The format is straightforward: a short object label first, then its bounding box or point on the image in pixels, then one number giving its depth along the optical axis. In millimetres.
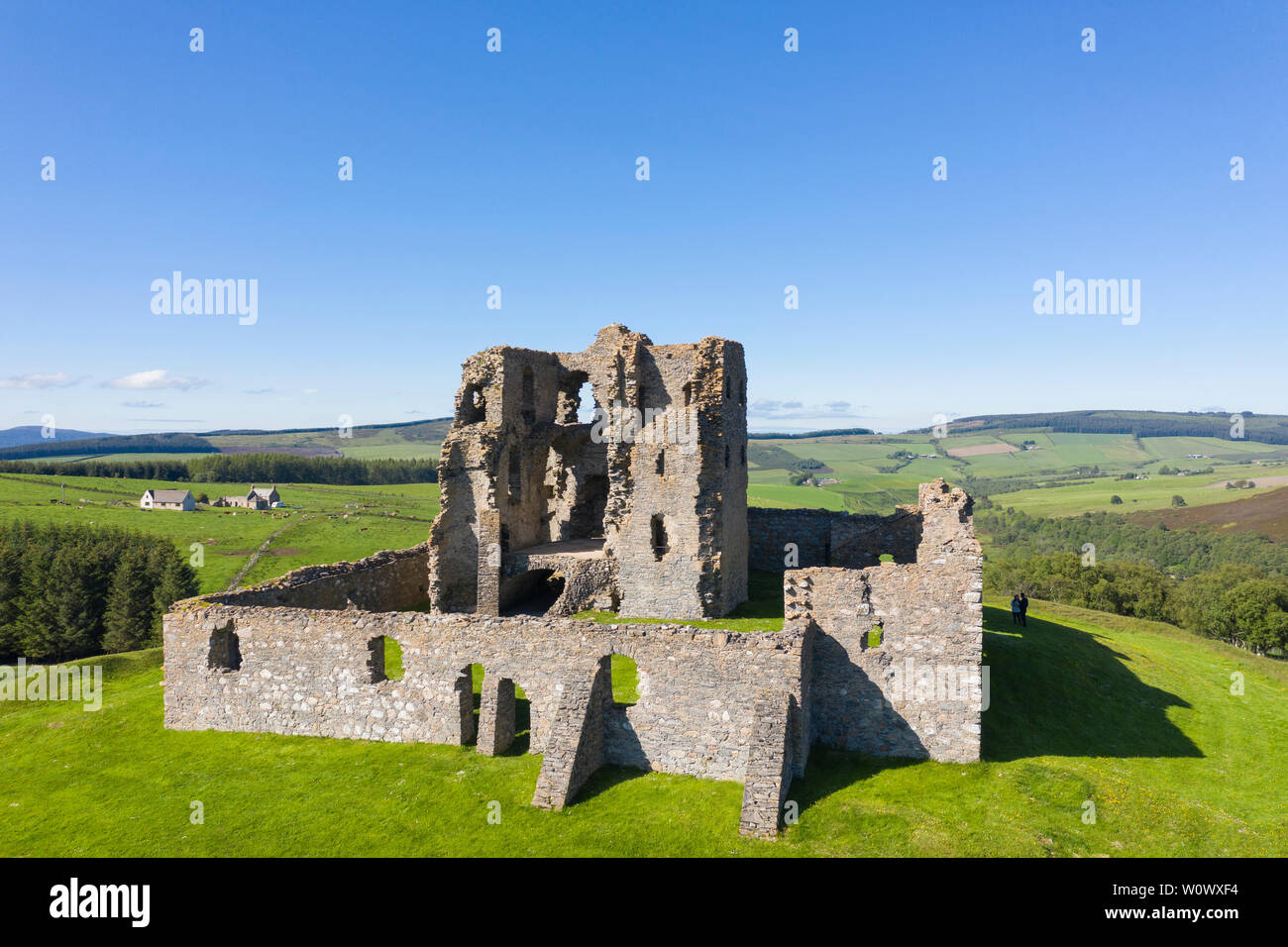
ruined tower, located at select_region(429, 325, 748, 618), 28109
